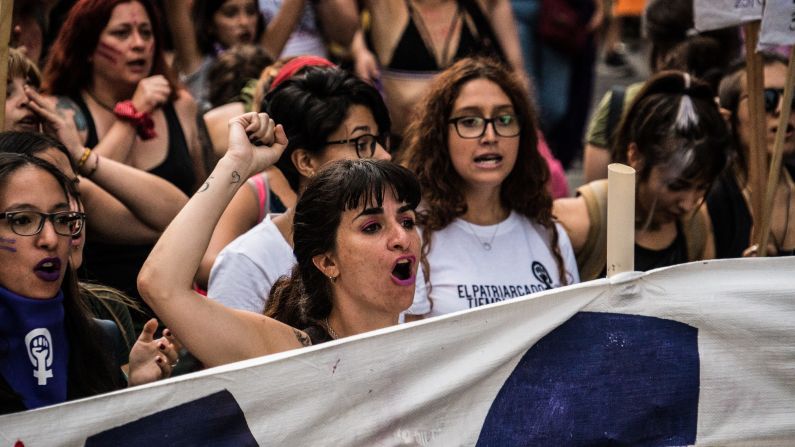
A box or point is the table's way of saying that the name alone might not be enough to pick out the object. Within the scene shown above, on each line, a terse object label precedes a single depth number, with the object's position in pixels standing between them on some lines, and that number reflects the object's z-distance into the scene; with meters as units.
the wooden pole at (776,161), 7.14
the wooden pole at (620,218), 5.40
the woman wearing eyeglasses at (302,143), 7.30
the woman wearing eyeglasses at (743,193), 8.86
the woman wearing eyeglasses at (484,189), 7.72
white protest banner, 5.01
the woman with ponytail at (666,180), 8.43
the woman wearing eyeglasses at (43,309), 5.46
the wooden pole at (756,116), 7.61
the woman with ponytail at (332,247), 5.68
